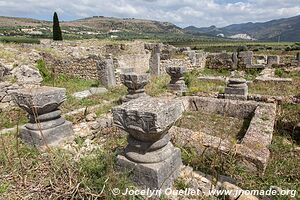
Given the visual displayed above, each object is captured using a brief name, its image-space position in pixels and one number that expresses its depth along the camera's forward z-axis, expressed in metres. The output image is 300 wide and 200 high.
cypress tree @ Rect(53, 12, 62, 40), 25.23
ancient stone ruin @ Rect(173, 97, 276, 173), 3.30
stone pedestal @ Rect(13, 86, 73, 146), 4.15
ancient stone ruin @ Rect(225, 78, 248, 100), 7.18
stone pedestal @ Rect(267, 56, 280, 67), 14.70
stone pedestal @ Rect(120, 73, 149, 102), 6.61
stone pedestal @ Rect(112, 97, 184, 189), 2.56
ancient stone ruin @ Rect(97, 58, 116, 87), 10.39
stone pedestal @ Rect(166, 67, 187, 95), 8.35
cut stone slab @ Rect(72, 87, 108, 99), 8.54
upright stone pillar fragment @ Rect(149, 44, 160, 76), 13.22
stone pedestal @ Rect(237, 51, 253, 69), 13.90
